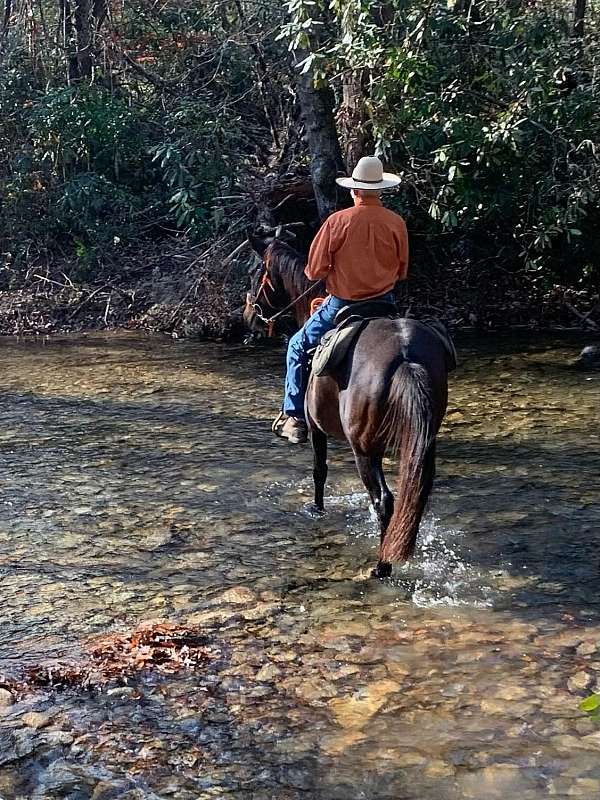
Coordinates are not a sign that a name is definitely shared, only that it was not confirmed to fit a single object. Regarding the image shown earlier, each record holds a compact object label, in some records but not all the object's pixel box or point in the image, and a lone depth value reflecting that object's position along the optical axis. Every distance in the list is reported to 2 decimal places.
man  6.76
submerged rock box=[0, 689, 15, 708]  4.76
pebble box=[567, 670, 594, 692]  4.78
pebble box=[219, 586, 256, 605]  5.98
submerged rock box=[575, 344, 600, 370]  12.41
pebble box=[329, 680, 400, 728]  4.55
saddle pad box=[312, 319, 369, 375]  6.38
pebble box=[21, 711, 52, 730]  4.57
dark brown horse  5.66
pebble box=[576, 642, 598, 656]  5.15
